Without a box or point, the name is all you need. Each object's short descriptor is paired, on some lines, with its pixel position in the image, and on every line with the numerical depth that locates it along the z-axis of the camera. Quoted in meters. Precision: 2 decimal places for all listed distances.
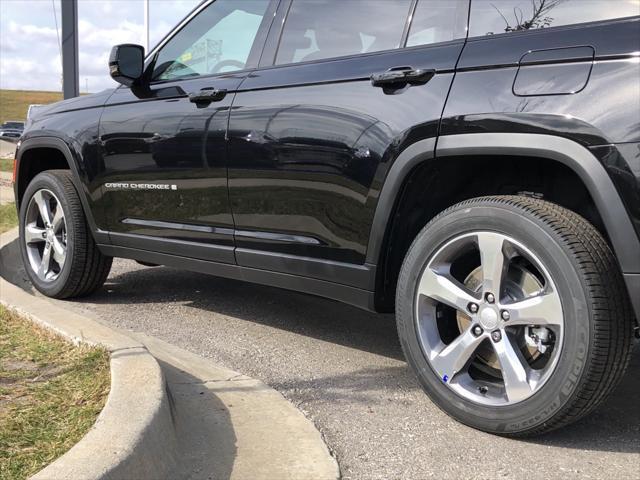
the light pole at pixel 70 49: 9.77
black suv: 2.39
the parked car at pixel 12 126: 38.92
